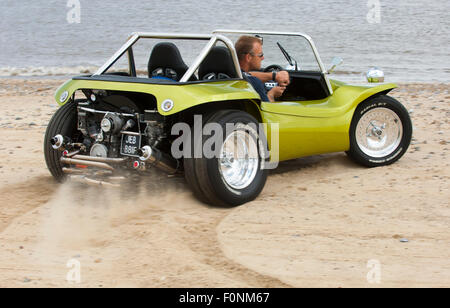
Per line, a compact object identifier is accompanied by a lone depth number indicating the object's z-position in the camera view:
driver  12.79
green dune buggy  10.38
